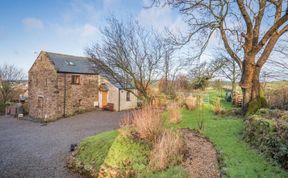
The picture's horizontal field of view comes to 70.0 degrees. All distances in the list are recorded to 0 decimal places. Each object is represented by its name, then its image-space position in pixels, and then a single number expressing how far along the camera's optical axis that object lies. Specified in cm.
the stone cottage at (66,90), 2049
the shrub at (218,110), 1048
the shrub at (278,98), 1008
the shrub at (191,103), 1190
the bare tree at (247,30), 847
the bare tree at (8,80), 2781
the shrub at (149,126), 602
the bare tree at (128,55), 1502
